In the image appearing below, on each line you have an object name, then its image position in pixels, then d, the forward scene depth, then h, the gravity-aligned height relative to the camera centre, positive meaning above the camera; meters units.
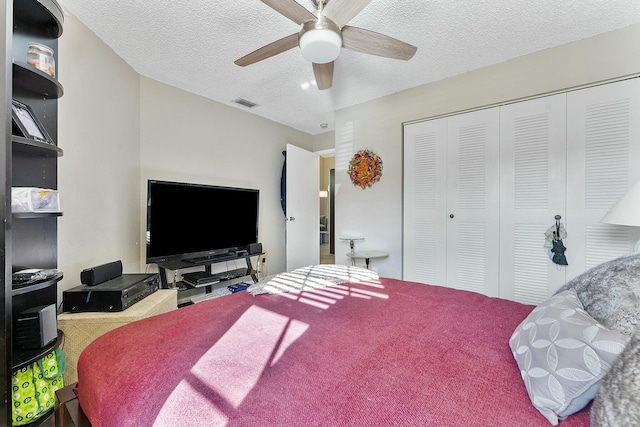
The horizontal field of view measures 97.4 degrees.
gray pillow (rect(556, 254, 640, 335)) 0.79 -0.26
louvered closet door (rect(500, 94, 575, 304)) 2.36 +0.16
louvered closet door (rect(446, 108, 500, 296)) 2.65 +0.09
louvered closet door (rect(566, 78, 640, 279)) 2.09 +0.36
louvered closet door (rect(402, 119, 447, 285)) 2.94 +0.09
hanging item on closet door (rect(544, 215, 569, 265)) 2.29 -0.26
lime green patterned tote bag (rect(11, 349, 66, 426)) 1.36 -0.90
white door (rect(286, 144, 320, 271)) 4.05 +0.04
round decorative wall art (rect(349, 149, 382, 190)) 3.45 +0.53
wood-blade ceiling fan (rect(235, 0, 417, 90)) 1.50 +1.05
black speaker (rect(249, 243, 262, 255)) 3.47 -0.47
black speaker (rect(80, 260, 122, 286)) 1.91 -0.45
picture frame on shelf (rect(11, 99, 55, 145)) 1.35 +0.44
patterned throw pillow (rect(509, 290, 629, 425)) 0.65 -0.38
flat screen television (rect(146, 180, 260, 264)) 2.68 -0.11
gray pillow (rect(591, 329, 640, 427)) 0.50 -0.35
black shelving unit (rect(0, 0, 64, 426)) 1.19 +0.25
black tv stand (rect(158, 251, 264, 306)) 2.90 -0.71
